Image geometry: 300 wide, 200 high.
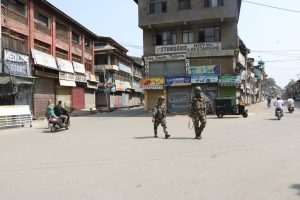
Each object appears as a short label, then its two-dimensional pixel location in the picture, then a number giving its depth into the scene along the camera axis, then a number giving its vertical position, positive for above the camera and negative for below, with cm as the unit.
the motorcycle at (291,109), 3287 -83
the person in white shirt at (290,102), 3312 -20
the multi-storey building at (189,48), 3281 +496
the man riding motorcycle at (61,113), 1845 -47
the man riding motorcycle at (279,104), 2466 -28
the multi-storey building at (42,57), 2569 +406
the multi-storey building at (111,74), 4994 +419
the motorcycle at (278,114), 2434 -93
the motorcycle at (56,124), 1767 -98
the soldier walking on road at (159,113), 1392 -41
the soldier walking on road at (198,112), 1316 -38
